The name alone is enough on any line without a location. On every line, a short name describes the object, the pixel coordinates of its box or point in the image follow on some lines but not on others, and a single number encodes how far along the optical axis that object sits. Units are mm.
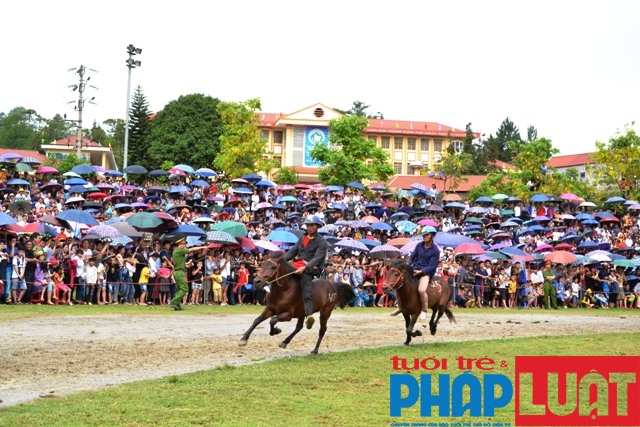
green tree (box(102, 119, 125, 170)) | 108719
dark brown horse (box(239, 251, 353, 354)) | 16438
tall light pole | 68438
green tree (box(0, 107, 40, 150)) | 131750
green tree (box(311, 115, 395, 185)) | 66875
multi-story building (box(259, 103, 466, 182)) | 112188
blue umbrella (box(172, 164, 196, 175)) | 49562
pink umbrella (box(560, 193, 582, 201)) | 55000
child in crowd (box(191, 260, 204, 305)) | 30672
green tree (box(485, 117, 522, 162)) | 138825
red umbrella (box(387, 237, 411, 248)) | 35562
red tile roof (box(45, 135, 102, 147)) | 93006
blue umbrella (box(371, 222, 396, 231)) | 39875
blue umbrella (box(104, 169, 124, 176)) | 46666
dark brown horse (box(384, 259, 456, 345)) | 18188
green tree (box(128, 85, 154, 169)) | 94562
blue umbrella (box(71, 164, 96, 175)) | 44781
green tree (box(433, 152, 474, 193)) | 80125
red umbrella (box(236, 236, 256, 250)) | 31750
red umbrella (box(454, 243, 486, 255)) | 34906
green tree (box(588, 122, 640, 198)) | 66562
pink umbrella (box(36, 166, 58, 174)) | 45906
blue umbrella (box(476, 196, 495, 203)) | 52688
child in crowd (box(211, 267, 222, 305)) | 30984
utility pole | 69375
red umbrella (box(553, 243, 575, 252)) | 40312
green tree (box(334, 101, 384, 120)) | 125438
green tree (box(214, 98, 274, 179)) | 73812
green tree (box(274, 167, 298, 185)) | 82562
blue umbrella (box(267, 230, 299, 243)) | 32250
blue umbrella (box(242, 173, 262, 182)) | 49291
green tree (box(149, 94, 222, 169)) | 91688
